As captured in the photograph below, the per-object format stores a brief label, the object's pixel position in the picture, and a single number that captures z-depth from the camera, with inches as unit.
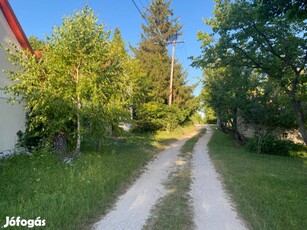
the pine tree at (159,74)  1005.2
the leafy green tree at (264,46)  347.6
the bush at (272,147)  681.6
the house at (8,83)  360.2
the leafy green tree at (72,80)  358.0
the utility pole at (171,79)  1070.4
